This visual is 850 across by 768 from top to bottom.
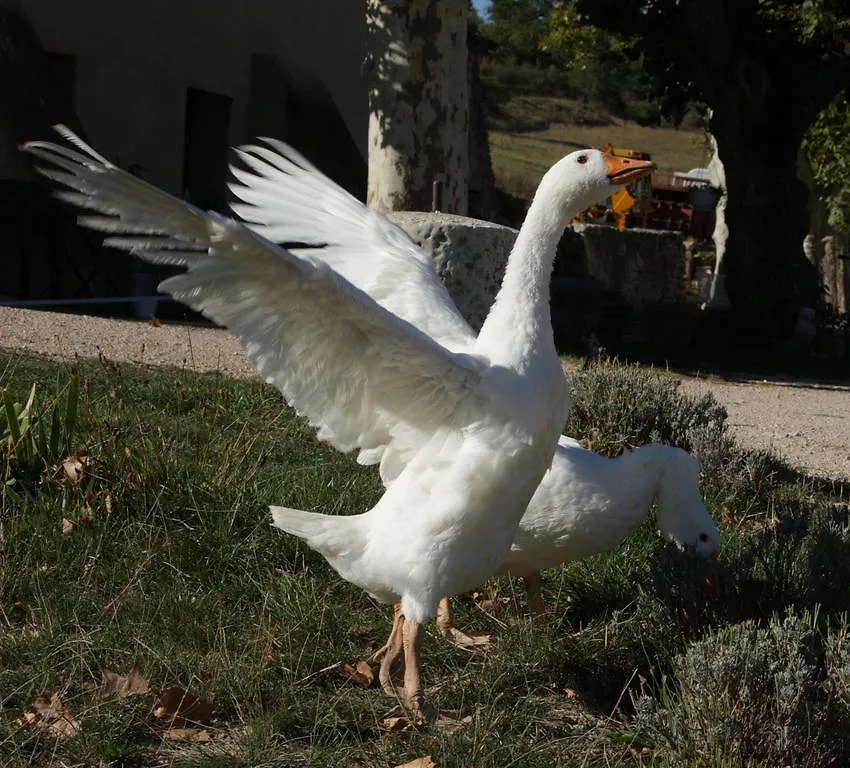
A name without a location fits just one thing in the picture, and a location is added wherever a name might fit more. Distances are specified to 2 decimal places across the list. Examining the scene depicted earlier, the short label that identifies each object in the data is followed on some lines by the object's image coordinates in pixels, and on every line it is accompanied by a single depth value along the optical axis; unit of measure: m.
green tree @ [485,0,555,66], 45.56
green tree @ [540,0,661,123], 17.80
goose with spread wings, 3.26
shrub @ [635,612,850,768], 3.01
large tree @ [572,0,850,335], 14.09
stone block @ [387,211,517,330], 7.41
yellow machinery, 21.08
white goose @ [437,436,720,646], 4.12
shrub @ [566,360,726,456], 6.52
